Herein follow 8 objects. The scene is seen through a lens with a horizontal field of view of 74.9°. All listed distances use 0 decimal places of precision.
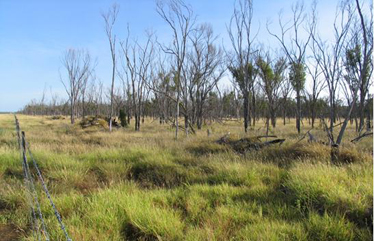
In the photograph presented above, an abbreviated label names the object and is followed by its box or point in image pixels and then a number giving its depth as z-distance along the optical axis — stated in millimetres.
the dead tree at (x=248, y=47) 12203
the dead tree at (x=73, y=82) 27002
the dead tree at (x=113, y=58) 14616
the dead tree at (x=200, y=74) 15664
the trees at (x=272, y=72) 18109
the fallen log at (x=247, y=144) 6644
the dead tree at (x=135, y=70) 16434
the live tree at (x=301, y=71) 11391
